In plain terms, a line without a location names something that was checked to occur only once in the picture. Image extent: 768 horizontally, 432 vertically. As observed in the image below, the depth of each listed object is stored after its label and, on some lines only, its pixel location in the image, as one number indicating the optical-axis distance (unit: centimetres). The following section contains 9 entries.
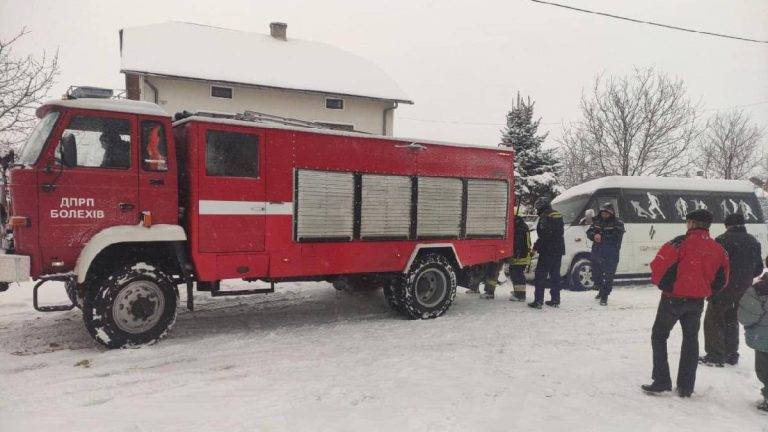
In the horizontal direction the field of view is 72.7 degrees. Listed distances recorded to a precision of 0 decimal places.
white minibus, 1172
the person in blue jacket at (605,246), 960
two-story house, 2123
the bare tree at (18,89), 1324
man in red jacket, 489
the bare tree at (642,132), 2609
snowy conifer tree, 2623
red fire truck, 602
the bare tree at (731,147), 2918
